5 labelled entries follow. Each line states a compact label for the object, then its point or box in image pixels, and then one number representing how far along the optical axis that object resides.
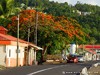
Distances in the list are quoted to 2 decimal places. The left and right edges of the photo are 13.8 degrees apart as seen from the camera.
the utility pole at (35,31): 64.84
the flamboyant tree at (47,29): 68.00
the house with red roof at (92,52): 152.25
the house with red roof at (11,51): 46.88
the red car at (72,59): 71.26
